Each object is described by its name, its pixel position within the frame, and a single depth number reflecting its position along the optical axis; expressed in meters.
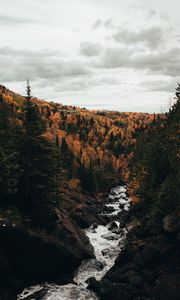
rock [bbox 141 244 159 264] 35.72
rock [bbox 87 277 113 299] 34.94
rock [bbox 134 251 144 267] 36.53
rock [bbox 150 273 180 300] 30.31
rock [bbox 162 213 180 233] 35.81
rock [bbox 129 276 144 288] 34.19
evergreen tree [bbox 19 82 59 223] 41.22
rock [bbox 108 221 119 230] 61.86
